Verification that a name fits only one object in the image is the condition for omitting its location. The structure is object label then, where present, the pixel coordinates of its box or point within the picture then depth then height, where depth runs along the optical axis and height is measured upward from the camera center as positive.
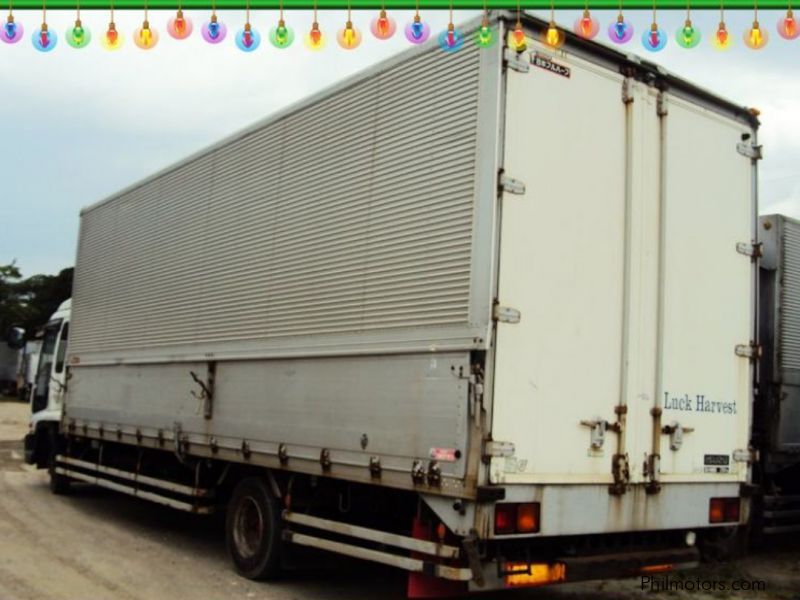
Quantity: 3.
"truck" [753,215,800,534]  9.30 +0.68
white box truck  5.61 +0.75
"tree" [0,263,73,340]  50.50 +6.03
